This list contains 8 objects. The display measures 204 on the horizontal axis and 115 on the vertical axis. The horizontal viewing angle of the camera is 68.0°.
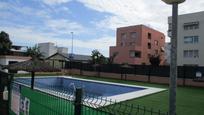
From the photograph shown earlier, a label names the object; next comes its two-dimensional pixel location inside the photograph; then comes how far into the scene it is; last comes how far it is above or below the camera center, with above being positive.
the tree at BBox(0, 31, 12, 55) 27.12 +2.61
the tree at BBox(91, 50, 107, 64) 24.27 +0.23
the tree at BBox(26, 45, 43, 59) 29.05 +1.32
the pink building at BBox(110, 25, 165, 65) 27.89 +2.86
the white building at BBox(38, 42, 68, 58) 43.40 +2.86
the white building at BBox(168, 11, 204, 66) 21.63 +3.02
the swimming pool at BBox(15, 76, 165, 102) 9.00 -2.33
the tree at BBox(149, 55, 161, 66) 24.70 -0.16
